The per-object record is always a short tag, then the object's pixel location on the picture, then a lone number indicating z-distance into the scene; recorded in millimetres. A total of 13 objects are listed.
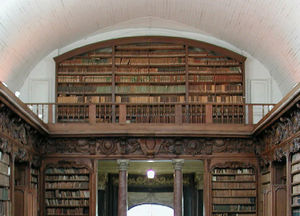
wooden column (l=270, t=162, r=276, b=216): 11219
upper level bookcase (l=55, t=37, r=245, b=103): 13930
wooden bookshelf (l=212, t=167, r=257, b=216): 12625
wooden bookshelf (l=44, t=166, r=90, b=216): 12617
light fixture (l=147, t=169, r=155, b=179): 14344
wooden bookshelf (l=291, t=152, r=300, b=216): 9750
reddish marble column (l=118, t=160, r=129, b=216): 12688
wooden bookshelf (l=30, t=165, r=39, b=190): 11875
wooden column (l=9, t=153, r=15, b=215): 10086
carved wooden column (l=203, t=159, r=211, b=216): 12633
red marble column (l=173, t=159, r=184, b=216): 12680
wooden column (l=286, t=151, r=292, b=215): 10117
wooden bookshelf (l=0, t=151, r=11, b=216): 9609
